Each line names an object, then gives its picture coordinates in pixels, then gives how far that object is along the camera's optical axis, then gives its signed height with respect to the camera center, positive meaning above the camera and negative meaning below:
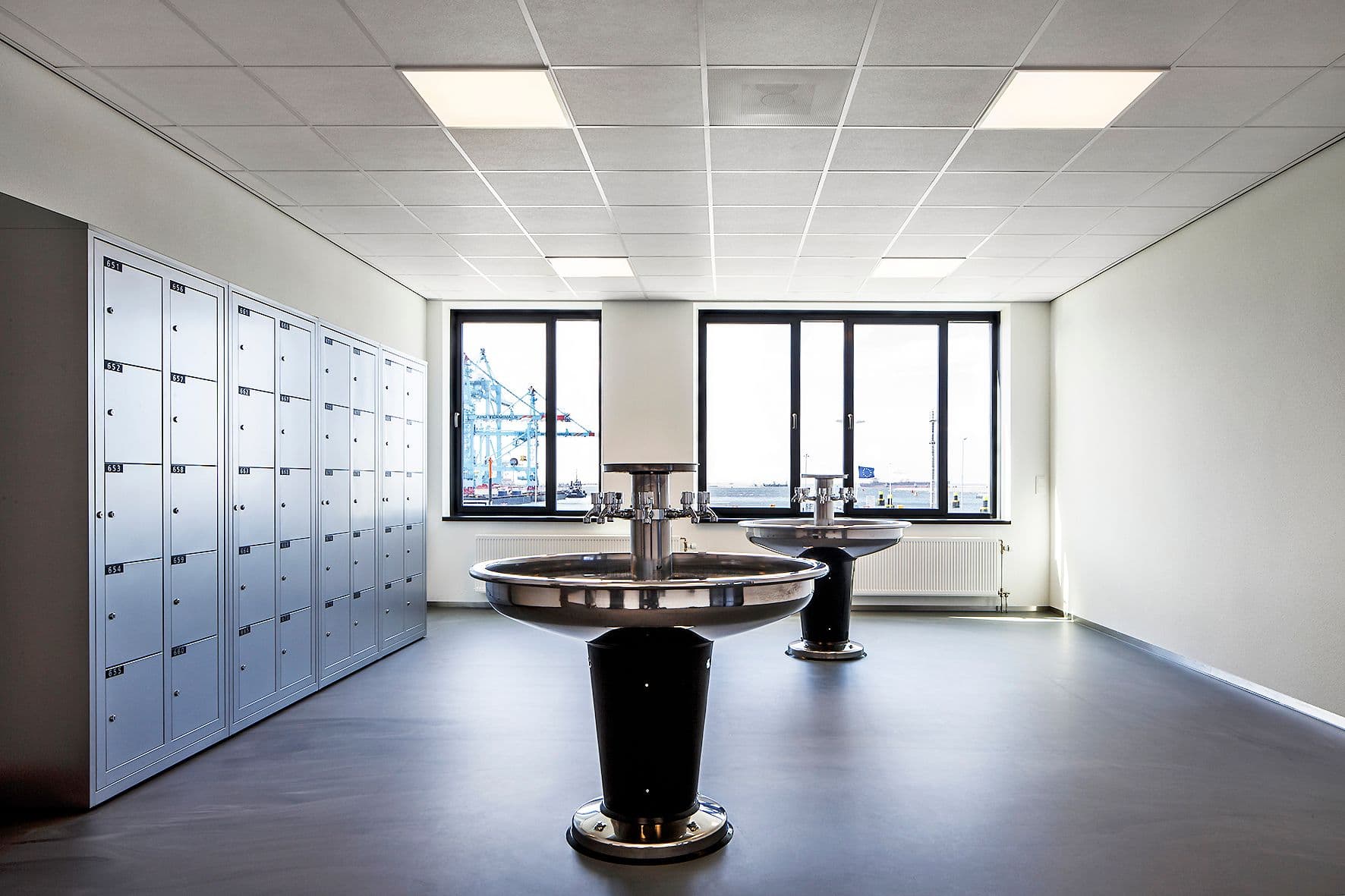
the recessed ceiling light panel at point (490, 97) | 3.22 +1.43
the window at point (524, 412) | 7.51 +0.42
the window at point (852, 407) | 7.51 +0.46
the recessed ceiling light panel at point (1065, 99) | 3.20 +1.41
